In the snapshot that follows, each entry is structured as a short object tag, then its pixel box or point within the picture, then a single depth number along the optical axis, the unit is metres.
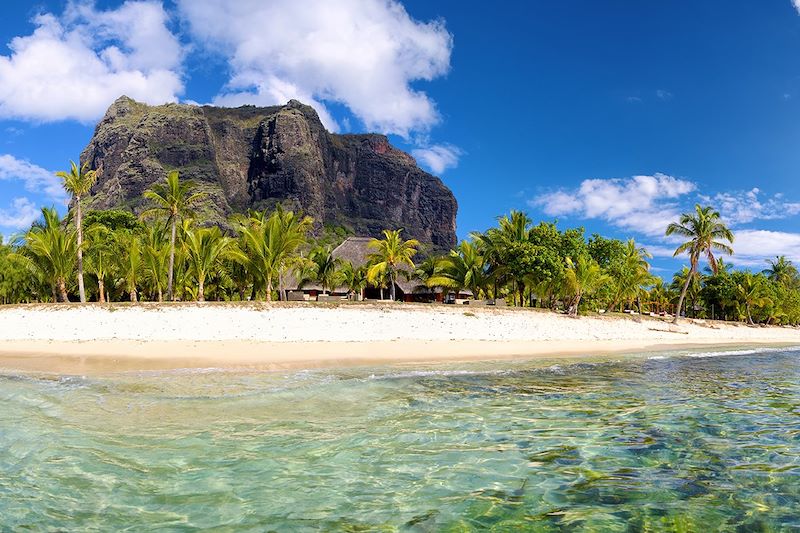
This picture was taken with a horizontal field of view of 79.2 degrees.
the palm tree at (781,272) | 67.88
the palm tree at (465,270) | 37.19
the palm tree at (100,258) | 31.19
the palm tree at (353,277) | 43.22
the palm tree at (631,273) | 41.56
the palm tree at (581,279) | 31.95
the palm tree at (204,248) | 28.95
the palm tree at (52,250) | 26.83
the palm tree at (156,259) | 29.50
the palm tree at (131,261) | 29.66
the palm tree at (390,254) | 36.49
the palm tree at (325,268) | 41.75
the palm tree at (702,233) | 37.91
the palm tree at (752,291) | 52.46
